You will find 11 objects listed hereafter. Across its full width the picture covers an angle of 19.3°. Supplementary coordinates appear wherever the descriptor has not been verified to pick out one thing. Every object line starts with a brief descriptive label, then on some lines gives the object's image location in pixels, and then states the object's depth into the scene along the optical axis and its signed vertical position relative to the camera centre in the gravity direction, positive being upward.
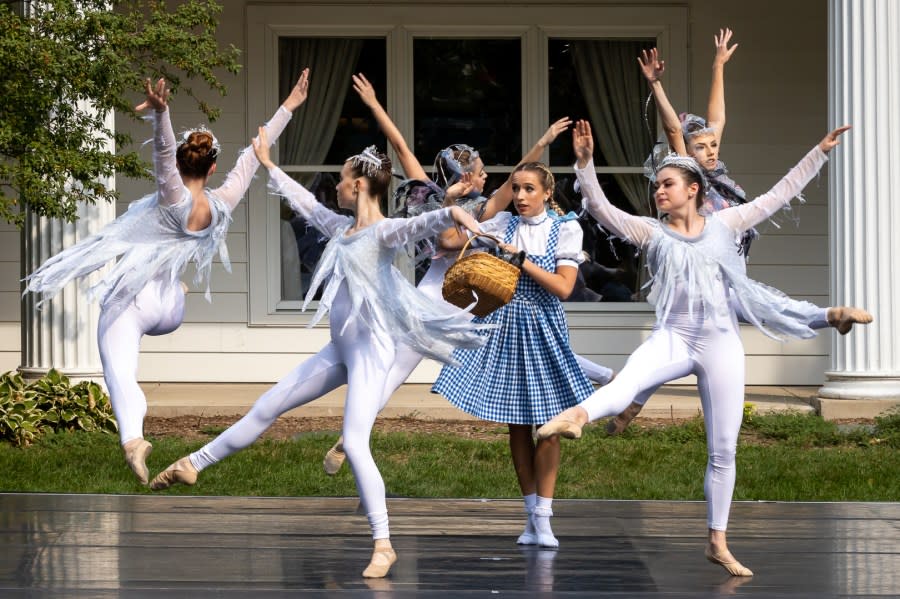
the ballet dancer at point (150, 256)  11.12 +0.19
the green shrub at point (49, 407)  17.71 -0.74
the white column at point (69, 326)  19.47 -0.20
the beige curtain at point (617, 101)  22.69 +1.68
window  22.47 +1.77
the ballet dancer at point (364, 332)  10.40 -0.14
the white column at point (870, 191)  18.98 +0.75
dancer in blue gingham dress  11.21 -0.24
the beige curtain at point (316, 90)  22.65 +1.78
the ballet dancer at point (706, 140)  11.60 +0.71
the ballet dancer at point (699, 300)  10.33 -0.01
